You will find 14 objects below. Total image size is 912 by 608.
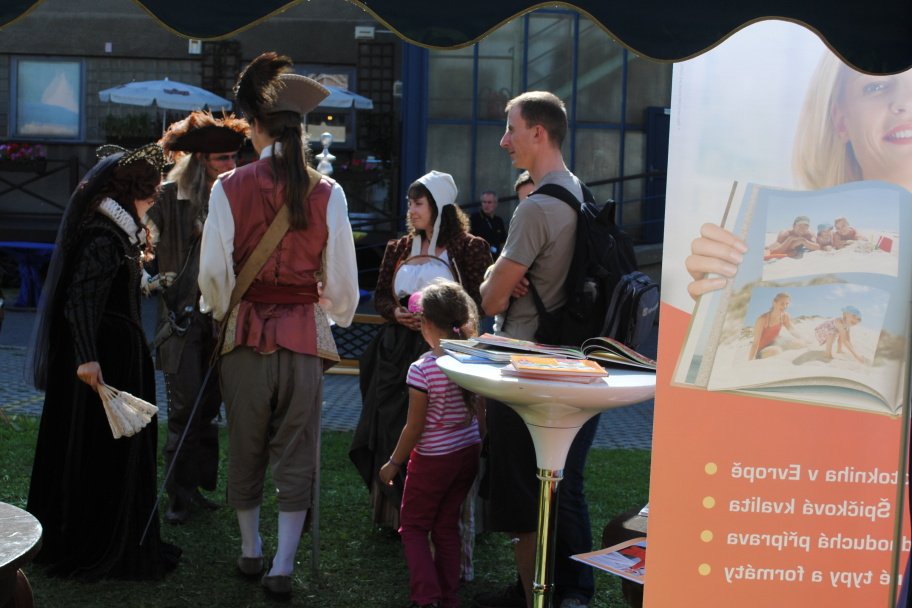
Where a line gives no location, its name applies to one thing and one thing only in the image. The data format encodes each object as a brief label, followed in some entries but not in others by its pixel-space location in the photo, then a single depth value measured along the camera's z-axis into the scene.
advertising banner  2.51
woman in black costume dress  4.27
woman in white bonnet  4.85
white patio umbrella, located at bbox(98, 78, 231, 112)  16.12
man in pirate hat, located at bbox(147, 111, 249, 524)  5.11
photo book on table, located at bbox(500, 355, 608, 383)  2.96
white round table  2.97
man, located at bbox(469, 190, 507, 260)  12.70
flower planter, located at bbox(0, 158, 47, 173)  18.53
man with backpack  3.75
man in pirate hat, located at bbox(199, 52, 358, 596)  4.12
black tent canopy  2.58
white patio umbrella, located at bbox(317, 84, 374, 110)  16.38
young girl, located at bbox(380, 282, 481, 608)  3.96
